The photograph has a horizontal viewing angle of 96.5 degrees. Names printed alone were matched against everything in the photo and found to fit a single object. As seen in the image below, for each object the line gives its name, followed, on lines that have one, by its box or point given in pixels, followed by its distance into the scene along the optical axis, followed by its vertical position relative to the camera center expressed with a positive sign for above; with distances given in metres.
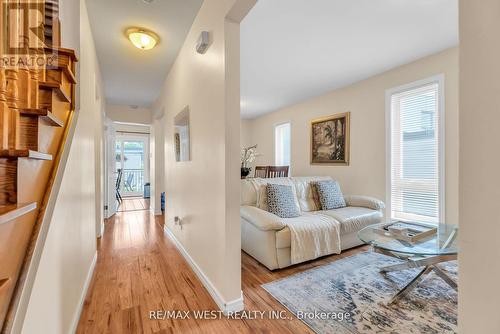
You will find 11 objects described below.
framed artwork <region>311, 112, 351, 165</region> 4.01 +0.49
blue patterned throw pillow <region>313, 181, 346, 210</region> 3.22 -0.44
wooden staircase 0.71 +0.04
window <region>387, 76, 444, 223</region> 2.82 +0.18
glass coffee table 1.72 -0.66
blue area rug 1.52 -1.09
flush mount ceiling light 2.45 +1.44
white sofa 2.30 -0.64
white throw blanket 2.34 -0.78
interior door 4.45 -0.10
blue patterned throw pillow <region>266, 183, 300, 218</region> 2.72 -0.45
